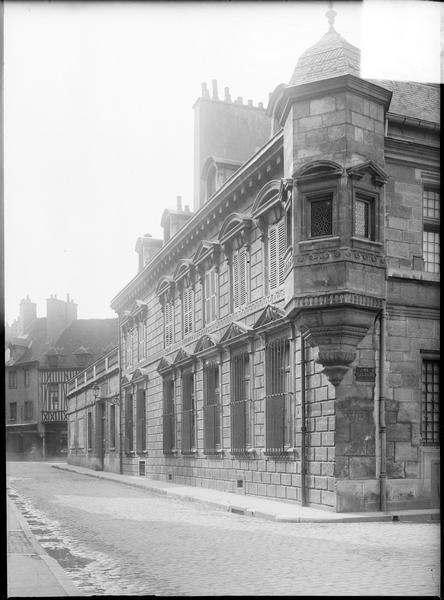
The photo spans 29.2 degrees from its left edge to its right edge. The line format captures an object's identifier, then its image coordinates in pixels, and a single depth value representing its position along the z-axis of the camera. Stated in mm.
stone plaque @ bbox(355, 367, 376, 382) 15859
